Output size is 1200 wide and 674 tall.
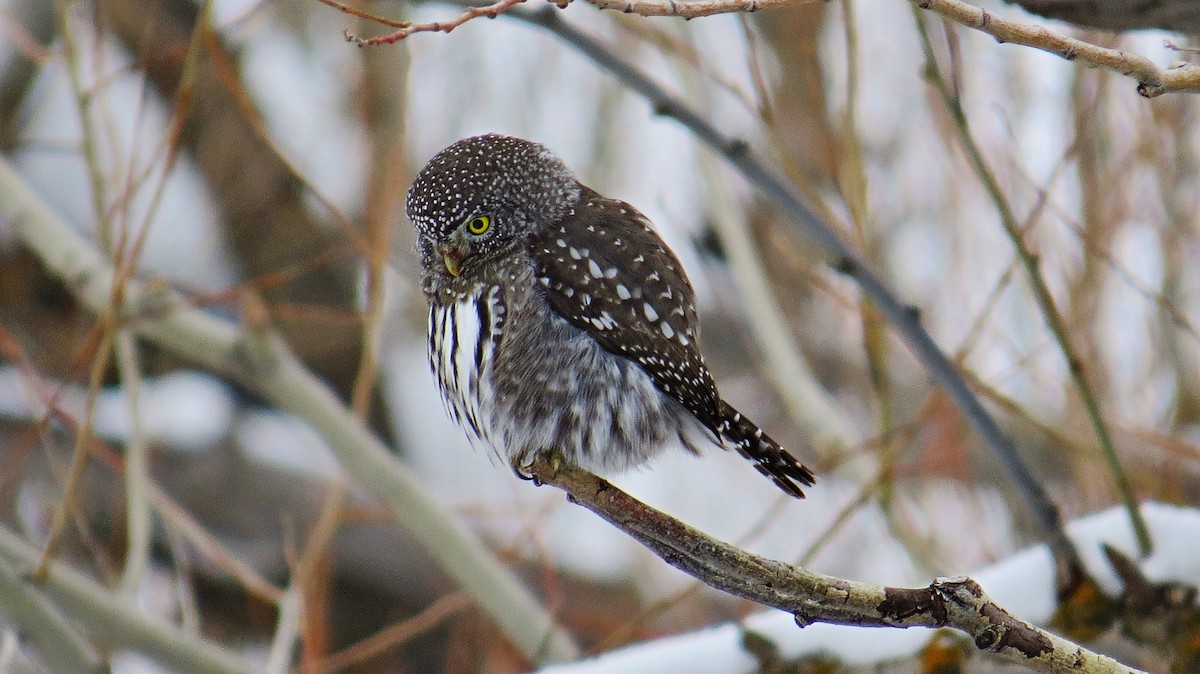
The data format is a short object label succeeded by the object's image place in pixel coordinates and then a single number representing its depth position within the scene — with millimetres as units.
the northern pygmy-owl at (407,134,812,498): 5738
